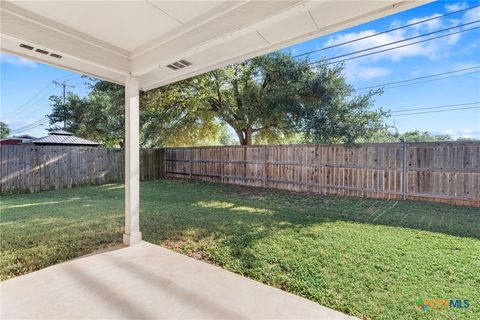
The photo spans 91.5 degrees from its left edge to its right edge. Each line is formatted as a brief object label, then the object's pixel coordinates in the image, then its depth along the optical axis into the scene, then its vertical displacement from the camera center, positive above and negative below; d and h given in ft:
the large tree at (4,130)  96.24 +12.59
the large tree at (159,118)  28.60 +5.73
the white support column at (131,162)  9.77 -0.12
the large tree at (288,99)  20.71 +6.13
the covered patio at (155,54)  5.74 +3.38
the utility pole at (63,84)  65.92 +21.66
